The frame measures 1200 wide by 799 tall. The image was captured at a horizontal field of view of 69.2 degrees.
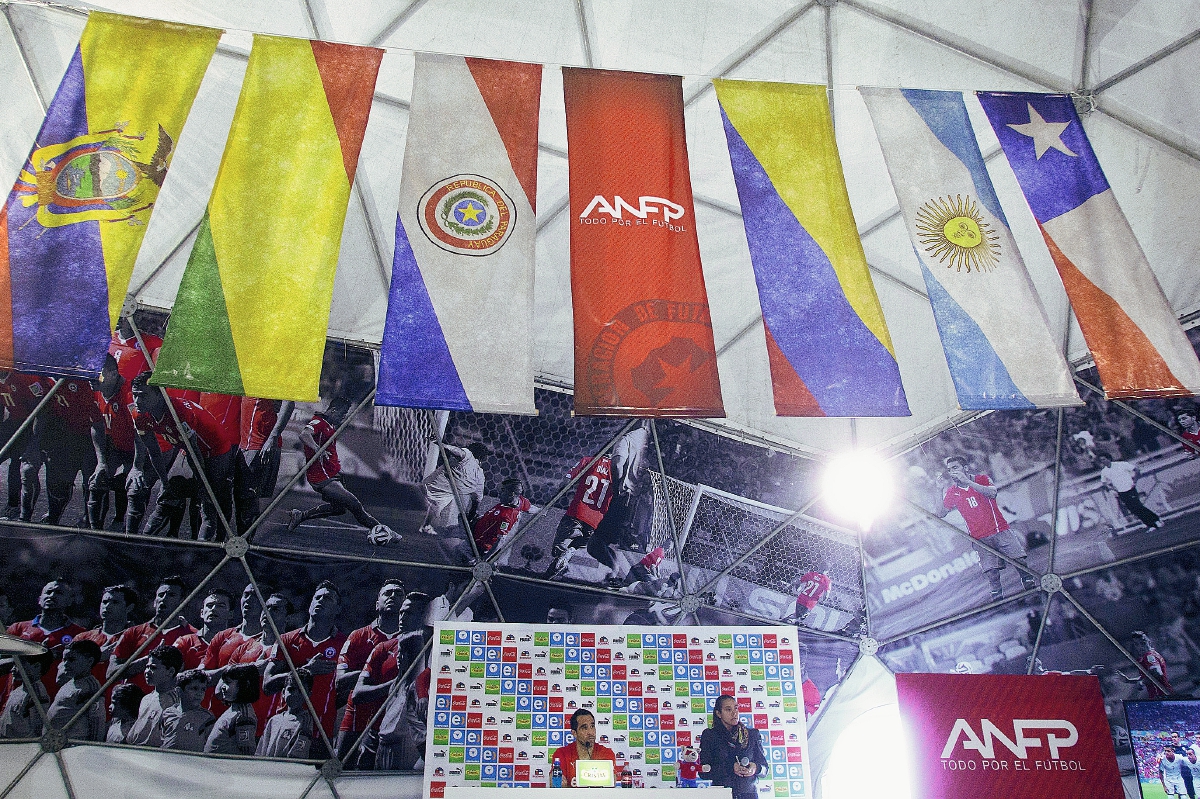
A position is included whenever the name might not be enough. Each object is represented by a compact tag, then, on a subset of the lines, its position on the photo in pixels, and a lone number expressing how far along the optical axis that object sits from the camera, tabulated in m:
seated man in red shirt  7.93
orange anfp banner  5.84
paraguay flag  5.66
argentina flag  6.25
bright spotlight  11.02
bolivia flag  5.46
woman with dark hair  8.43
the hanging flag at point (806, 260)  6.02
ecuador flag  5.41
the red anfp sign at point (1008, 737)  5.00
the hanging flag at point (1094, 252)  6.55
